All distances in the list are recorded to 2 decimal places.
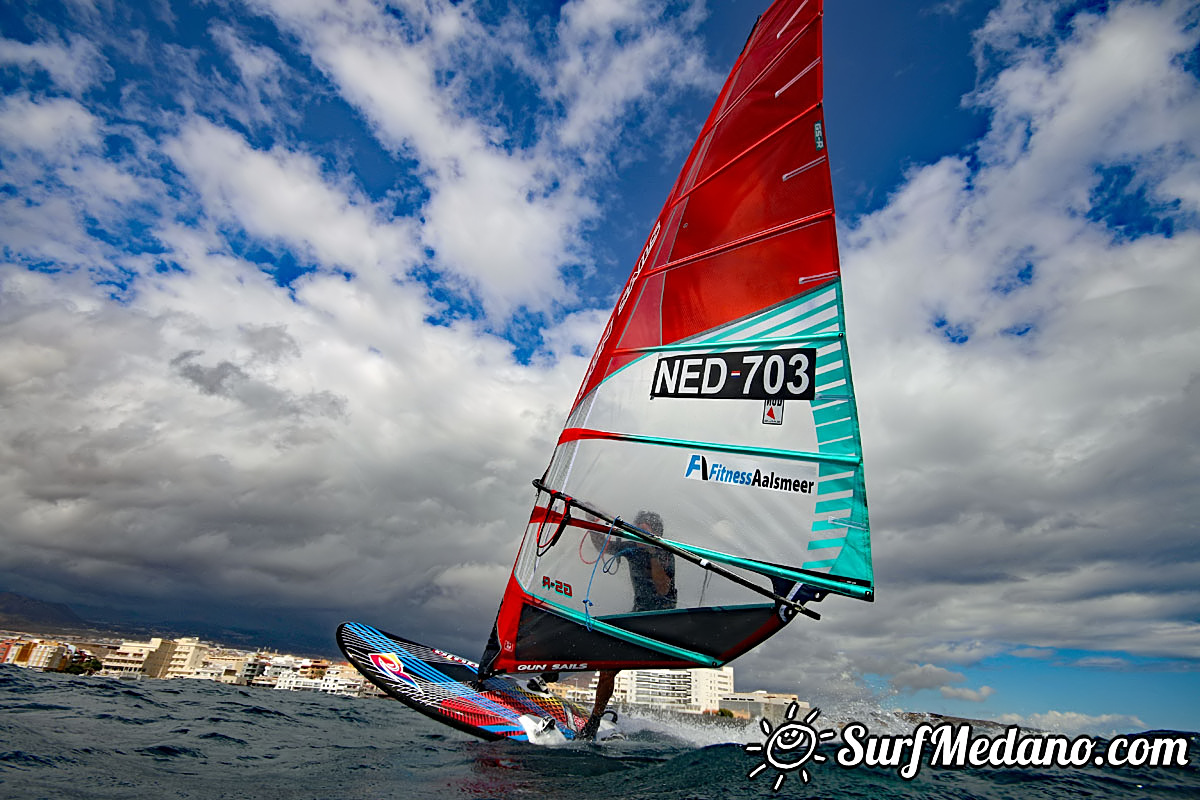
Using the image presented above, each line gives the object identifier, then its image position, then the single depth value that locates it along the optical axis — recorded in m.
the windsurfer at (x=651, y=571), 6.12
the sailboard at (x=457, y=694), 7.28
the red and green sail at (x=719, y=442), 5.90
